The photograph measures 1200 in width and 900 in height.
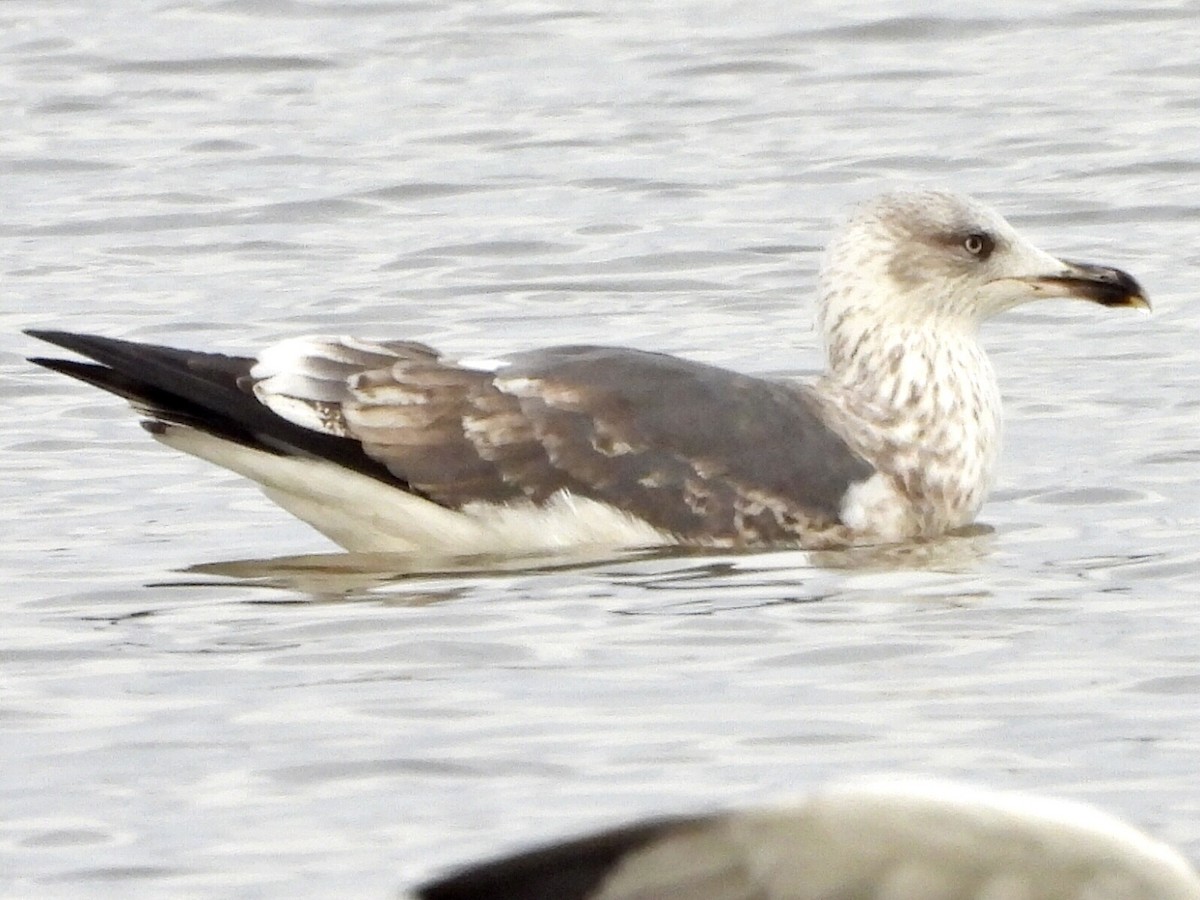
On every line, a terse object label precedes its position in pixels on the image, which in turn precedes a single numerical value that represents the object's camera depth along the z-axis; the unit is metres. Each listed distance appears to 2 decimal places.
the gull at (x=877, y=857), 7.41
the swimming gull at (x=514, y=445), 17.95
